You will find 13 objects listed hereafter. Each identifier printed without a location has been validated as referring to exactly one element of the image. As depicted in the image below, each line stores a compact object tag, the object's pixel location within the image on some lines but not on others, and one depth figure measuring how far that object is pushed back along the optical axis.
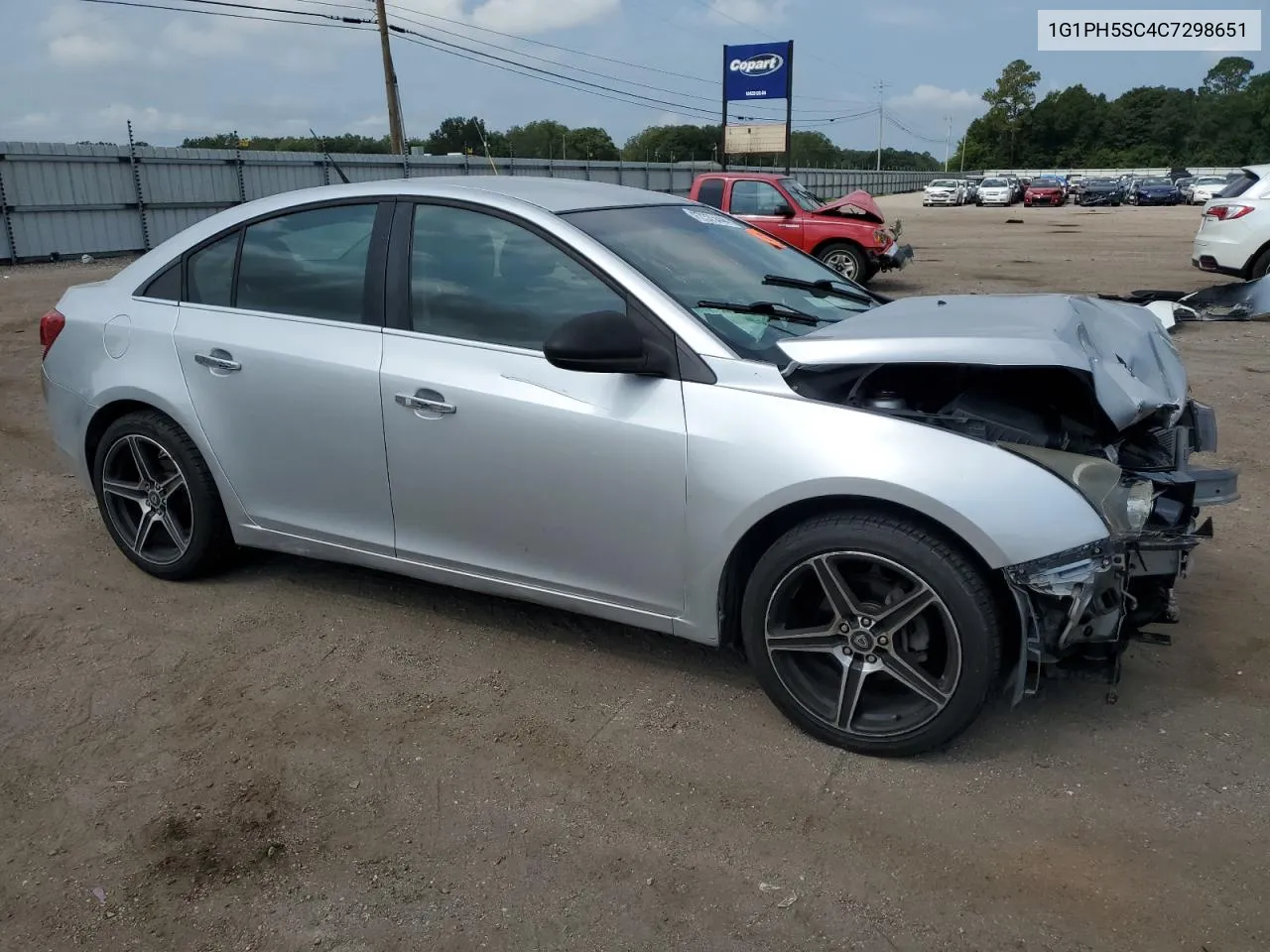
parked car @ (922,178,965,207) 56.03
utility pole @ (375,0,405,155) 31.56
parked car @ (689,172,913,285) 14.71
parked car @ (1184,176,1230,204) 47.78
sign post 32.81
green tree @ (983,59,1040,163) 109.00
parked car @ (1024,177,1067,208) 52.50
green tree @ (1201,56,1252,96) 119.75
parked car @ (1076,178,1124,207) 52.12
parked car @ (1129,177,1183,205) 50.09
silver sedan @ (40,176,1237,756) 2.87
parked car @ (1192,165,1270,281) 11.91
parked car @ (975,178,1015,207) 54.94
